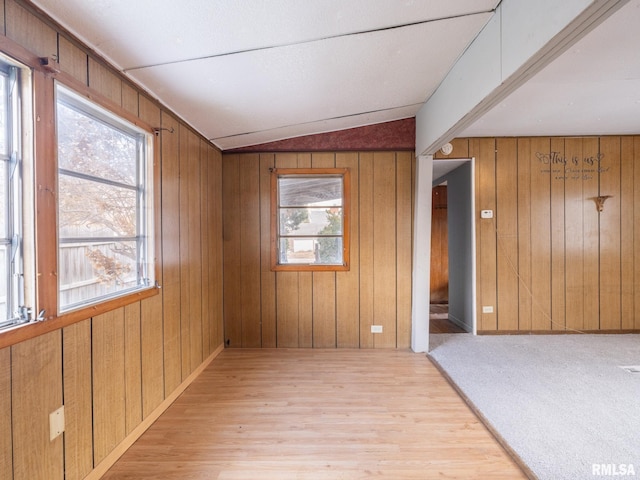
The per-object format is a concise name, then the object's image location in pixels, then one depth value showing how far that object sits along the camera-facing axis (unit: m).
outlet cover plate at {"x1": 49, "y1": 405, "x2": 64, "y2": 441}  1.36
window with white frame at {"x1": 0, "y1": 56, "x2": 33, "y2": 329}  1.23
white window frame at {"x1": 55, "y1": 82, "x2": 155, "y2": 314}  1.80
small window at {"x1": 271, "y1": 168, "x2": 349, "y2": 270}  3.50
